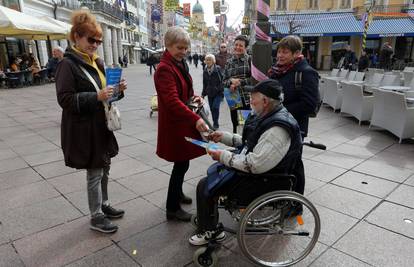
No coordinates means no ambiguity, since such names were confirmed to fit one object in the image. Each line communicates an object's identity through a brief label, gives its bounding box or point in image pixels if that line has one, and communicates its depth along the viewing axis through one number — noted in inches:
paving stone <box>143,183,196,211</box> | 132.5
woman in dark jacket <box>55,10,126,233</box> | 94.3
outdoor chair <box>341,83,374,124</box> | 273.6
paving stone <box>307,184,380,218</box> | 126.3
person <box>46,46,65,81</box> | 637.2
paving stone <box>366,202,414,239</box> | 112.7
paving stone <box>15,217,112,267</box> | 97.8
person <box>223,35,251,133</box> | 181.9
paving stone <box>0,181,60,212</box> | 133.4
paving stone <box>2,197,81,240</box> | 114.7
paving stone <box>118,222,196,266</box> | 97.3
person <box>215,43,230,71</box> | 373.4
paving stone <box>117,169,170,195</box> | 147.9
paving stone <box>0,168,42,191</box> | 153.8
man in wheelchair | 82.7
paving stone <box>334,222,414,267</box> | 95.9
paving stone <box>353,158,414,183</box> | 158.2
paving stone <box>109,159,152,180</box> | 165.7
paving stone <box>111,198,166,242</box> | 113.5
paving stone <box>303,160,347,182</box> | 160.4
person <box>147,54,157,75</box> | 821.5
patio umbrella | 441.7
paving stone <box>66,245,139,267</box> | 95.6
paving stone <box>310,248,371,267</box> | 94.3
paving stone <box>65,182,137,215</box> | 131.4
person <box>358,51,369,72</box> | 550.6
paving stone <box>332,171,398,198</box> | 142.6
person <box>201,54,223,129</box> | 258.2
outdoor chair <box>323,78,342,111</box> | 340.2
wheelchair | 84.4
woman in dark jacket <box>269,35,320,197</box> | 115.6
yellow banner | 1162.0
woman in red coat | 100.7
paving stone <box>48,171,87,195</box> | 146.8
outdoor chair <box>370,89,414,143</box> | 215.6
